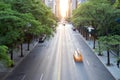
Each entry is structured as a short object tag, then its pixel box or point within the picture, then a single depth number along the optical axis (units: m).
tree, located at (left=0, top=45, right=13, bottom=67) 21.75
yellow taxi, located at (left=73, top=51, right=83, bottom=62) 42.05
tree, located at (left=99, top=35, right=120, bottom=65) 32.72
